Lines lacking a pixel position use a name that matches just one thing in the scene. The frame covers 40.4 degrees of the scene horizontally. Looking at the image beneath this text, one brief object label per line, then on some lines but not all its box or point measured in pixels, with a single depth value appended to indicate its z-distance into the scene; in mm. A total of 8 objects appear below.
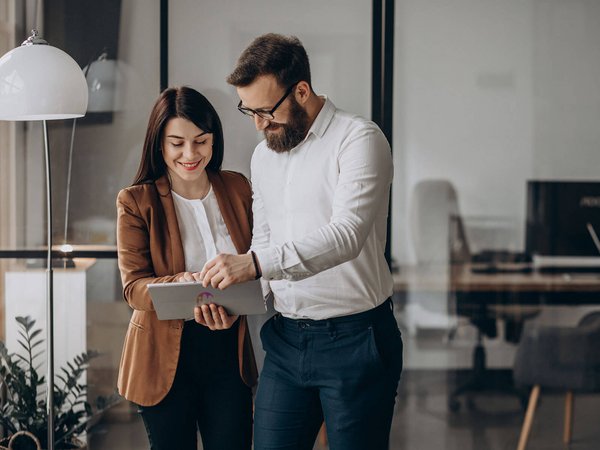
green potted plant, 3424
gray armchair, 3645
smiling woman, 2467
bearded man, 2217
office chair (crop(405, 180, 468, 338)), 3549
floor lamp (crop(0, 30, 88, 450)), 2646
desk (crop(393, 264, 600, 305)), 3580
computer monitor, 3562
